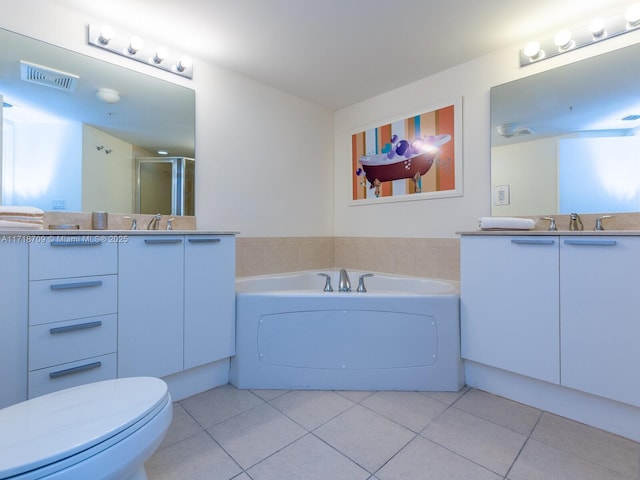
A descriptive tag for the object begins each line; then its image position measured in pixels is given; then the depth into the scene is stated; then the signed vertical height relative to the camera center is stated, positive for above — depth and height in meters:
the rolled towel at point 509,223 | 1.77 +0.10
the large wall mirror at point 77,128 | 1.58 +0.67
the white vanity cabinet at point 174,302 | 1.51 -0.33
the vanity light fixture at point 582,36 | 1.67 +1.20
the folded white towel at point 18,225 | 1.26 +0.07
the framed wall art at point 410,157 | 2.38 +0.72
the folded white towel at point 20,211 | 1.35 +0.13
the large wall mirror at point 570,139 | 1.72 +0.63
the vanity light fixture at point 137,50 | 1.81 +1.22
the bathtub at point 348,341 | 1.83 -0.60
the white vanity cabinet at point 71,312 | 1.26 -0.31
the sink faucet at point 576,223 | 1.78 +0.10
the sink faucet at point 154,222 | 2.01 +0.12
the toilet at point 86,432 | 0.65 -0.45
